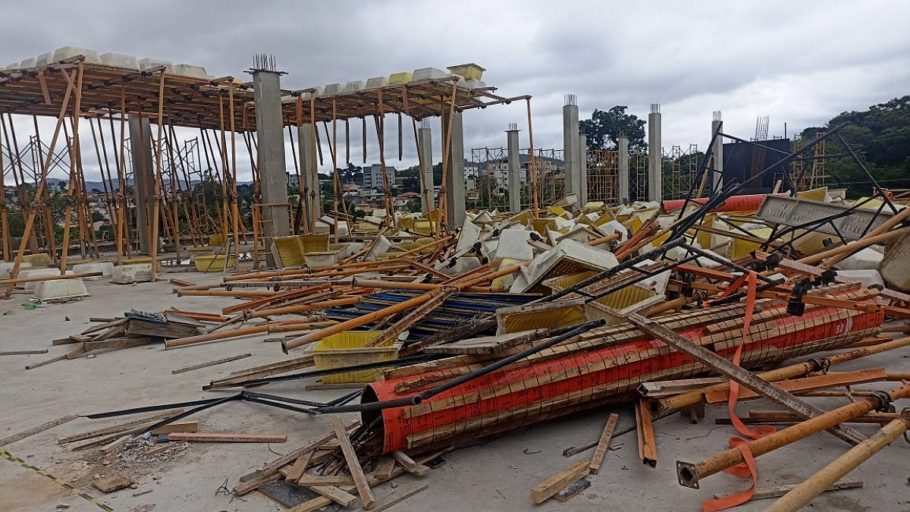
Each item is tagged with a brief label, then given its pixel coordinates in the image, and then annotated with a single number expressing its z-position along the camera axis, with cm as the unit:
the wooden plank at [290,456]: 357
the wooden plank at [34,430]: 431
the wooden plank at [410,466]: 348
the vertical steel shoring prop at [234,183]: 1405
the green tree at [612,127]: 5400
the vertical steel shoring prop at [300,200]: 1680
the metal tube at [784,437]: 266
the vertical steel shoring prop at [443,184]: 1648
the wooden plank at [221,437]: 409
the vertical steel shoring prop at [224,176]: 1571
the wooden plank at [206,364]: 595
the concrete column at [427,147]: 2605
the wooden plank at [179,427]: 424
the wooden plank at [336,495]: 316
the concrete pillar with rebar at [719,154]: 2838
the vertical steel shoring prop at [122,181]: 1418
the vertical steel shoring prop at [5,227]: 1434
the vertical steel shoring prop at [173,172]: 1792
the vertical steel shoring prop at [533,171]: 1794
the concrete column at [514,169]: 2648
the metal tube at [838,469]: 250
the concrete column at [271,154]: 1427
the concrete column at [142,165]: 1750
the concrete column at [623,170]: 2956
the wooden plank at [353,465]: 318
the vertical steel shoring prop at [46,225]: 1553
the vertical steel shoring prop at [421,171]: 1794
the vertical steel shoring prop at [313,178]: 1537
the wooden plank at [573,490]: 320
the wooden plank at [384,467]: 342
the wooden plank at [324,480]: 336
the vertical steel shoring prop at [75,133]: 1206
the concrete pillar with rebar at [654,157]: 2894
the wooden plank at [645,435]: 341
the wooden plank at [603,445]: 348
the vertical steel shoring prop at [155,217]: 1310
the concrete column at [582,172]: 2634
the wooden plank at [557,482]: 315
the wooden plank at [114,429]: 425
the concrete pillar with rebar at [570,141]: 2511
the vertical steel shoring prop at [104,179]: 1955
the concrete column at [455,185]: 1948
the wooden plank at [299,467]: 343
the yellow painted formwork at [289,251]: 1333
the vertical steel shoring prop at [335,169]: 1631
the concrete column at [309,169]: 1662
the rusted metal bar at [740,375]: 353
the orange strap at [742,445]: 290
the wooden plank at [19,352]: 692
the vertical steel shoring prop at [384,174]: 1650
